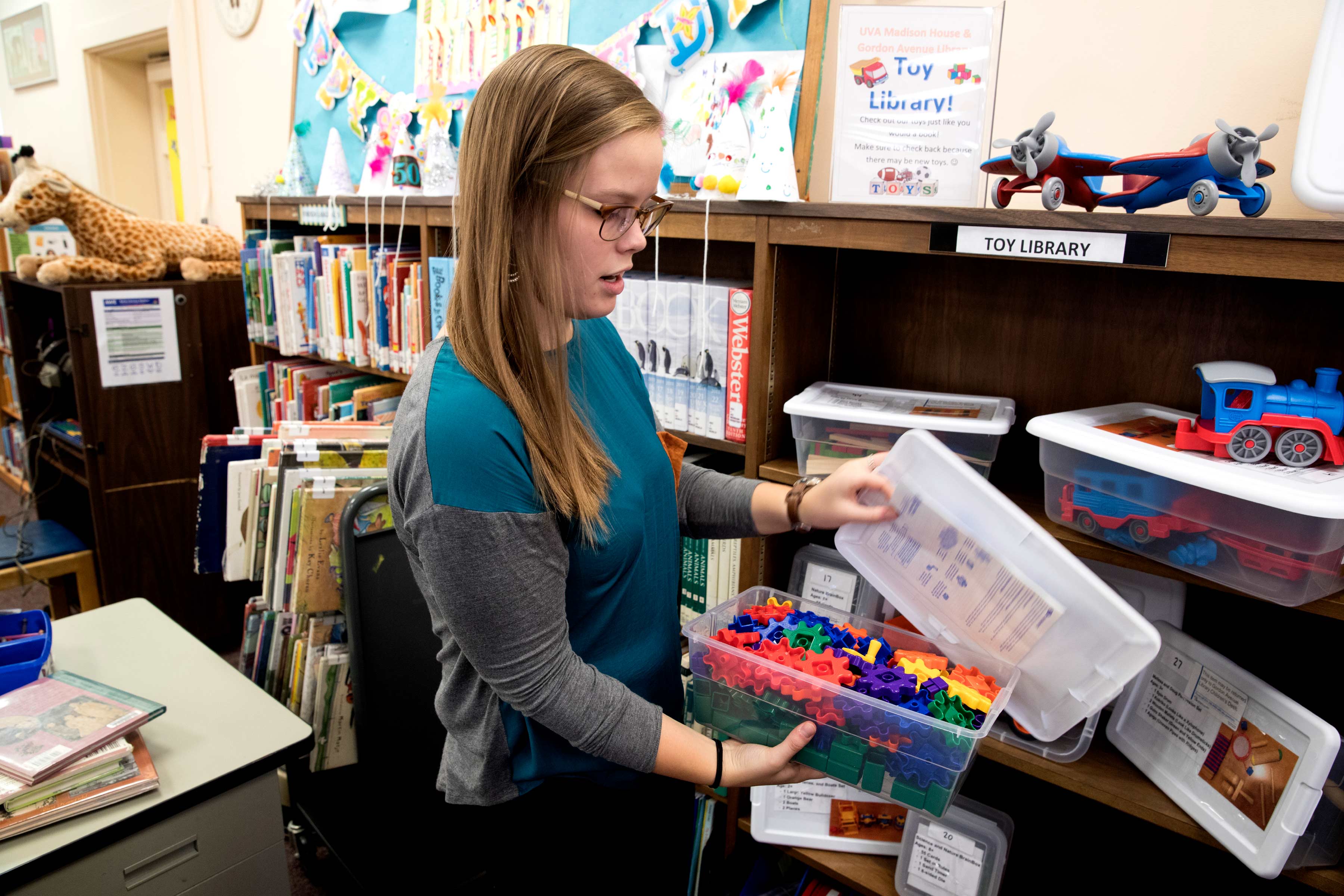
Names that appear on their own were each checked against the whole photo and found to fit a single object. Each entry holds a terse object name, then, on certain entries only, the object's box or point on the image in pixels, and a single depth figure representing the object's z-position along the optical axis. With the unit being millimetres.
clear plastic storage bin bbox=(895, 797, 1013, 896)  1351
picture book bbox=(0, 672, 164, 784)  1119
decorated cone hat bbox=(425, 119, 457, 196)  2172
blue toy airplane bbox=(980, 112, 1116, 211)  1041
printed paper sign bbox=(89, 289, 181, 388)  2775
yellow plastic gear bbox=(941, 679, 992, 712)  983
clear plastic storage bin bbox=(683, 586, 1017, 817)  971
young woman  841
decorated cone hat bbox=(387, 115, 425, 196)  2293
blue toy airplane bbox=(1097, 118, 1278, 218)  917
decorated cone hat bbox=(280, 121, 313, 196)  2756
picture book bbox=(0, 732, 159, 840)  1090
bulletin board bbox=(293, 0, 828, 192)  1551
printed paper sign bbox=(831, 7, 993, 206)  1224
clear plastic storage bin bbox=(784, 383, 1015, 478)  1266
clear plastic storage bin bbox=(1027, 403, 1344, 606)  922
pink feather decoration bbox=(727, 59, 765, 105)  1621
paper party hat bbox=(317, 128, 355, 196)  2457
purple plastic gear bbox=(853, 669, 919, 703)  981
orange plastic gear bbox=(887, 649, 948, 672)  1078
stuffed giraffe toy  2887
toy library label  992
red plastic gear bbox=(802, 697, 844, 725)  1004
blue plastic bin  1324
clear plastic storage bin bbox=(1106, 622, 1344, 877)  969
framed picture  4691
